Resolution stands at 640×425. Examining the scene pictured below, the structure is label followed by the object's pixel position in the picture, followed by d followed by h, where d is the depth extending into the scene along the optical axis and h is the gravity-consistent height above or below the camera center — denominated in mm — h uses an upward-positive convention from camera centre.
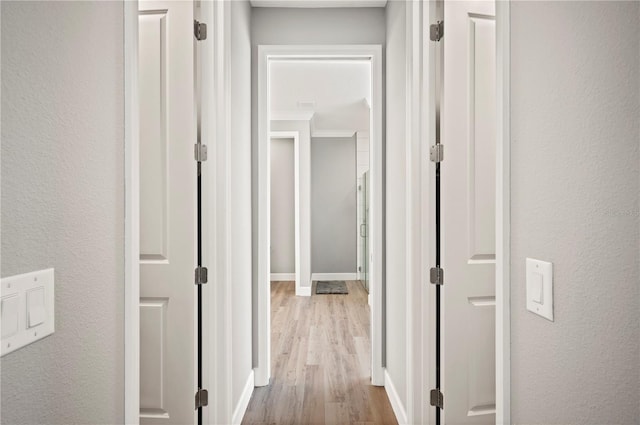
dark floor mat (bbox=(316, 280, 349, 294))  6664 -1229
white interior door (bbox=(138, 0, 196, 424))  2010 +1
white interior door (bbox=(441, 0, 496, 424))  2023 -15
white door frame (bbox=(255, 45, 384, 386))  2990 +195
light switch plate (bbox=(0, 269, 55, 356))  657 -154
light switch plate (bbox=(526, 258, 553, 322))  892 -163
